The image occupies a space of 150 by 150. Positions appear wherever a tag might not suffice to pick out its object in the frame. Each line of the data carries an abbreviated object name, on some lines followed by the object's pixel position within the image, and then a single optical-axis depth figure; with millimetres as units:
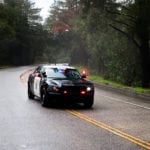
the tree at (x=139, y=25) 28119
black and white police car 18016
